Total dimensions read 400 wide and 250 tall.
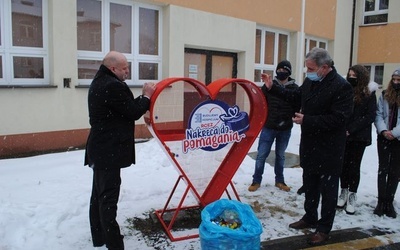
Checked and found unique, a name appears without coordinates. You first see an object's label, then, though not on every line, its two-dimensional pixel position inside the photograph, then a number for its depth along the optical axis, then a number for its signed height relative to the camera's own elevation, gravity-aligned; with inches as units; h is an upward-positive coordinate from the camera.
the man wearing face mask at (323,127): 135.4 -15.8
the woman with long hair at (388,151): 170.1 -31.2
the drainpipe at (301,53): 442.8 +43.1
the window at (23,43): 246.7 +27.2
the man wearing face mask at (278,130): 188.7 -25.6
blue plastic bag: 107.3 -46.8
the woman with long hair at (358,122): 168.2 -17.0
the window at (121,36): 282.7 +39.8
